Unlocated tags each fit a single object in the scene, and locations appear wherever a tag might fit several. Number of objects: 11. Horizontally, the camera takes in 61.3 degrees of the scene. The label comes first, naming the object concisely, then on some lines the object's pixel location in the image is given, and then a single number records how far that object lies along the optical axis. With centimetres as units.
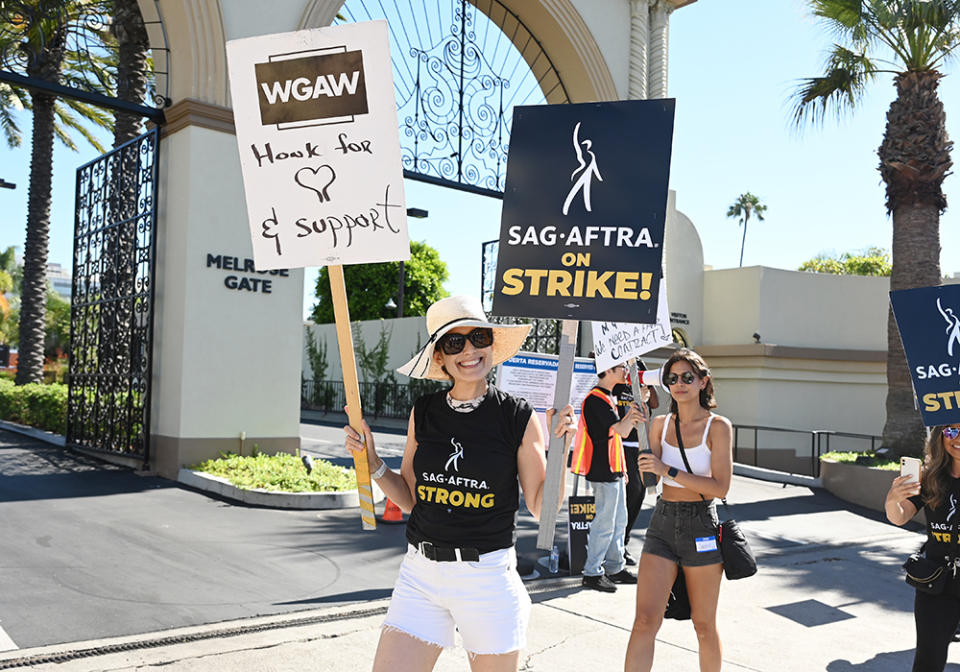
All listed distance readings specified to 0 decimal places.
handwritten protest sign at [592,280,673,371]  573
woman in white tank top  383
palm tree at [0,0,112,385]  2055
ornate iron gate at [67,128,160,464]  1182
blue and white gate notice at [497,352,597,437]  794
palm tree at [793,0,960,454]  1281
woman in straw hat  282
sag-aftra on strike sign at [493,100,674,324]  385
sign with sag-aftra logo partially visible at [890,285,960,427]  433
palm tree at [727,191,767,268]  8188
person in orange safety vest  664
